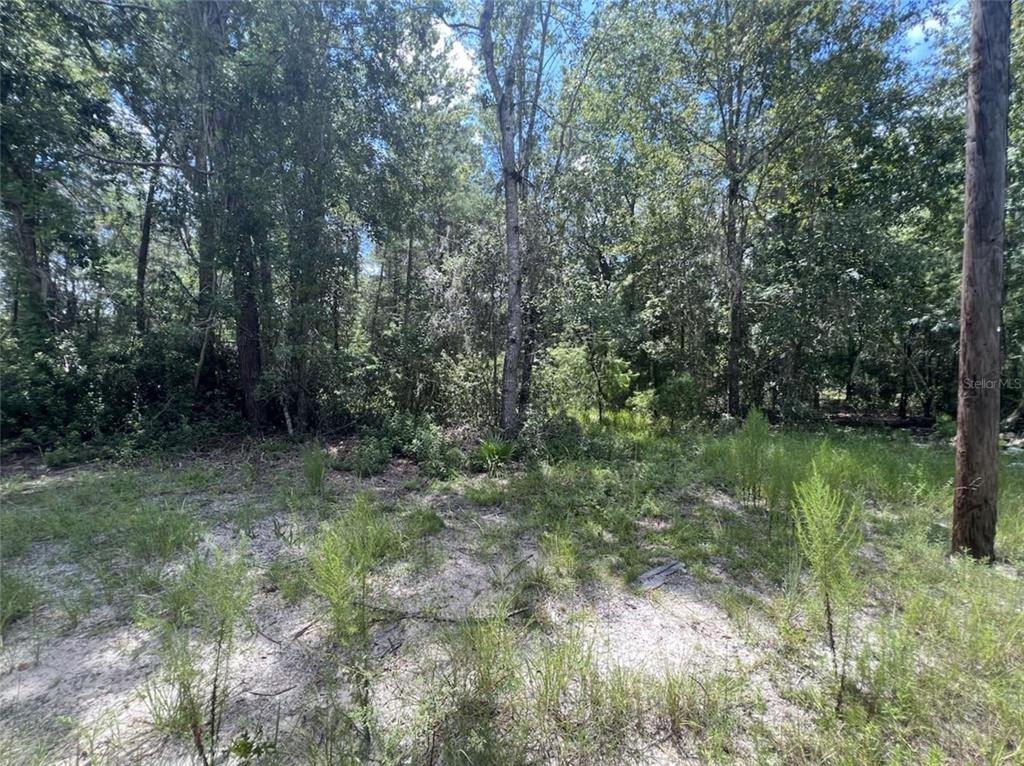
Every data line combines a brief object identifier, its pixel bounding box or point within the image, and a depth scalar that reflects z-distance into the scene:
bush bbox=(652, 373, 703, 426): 7.99
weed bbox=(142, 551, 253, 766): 1.58
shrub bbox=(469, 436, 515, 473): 5.46
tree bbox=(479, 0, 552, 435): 6.16
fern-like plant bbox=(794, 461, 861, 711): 1.88
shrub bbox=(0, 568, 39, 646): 2.27
